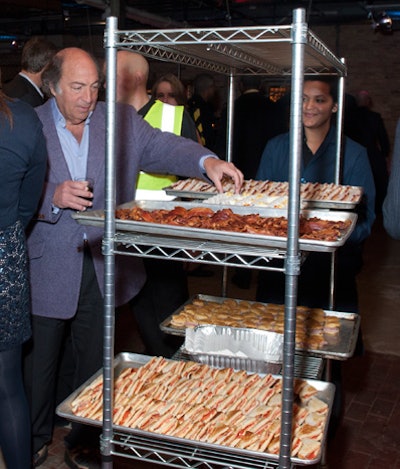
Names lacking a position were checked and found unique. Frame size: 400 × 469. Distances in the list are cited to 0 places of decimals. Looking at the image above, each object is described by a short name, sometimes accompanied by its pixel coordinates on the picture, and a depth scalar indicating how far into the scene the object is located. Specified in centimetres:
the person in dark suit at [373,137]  562
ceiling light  1088
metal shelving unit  151
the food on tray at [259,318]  247
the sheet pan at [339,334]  231
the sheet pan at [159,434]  172
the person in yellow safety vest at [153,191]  341
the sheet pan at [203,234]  172
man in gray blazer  267
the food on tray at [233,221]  189
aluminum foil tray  218
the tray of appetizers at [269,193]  271
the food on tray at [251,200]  264
